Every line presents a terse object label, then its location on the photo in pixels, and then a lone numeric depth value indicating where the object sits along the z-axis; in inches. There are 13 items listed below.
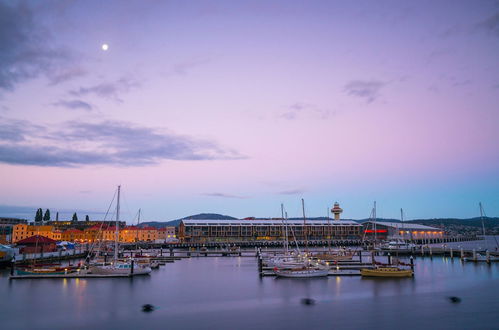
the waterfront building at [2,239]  6517.7
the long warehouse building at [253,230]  6289.4
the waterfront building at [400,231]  6476.4
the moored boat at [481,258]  3090.6
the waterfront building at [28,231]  6953.7
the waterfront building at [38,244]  3563.7
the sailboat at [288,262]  2561.5
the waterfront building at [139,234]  7303.2
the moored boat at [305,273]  2273.6
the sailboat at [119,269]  2309.3
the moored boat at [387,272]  2277.3
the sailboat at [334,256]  3255.4
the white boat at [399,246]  4482.3
